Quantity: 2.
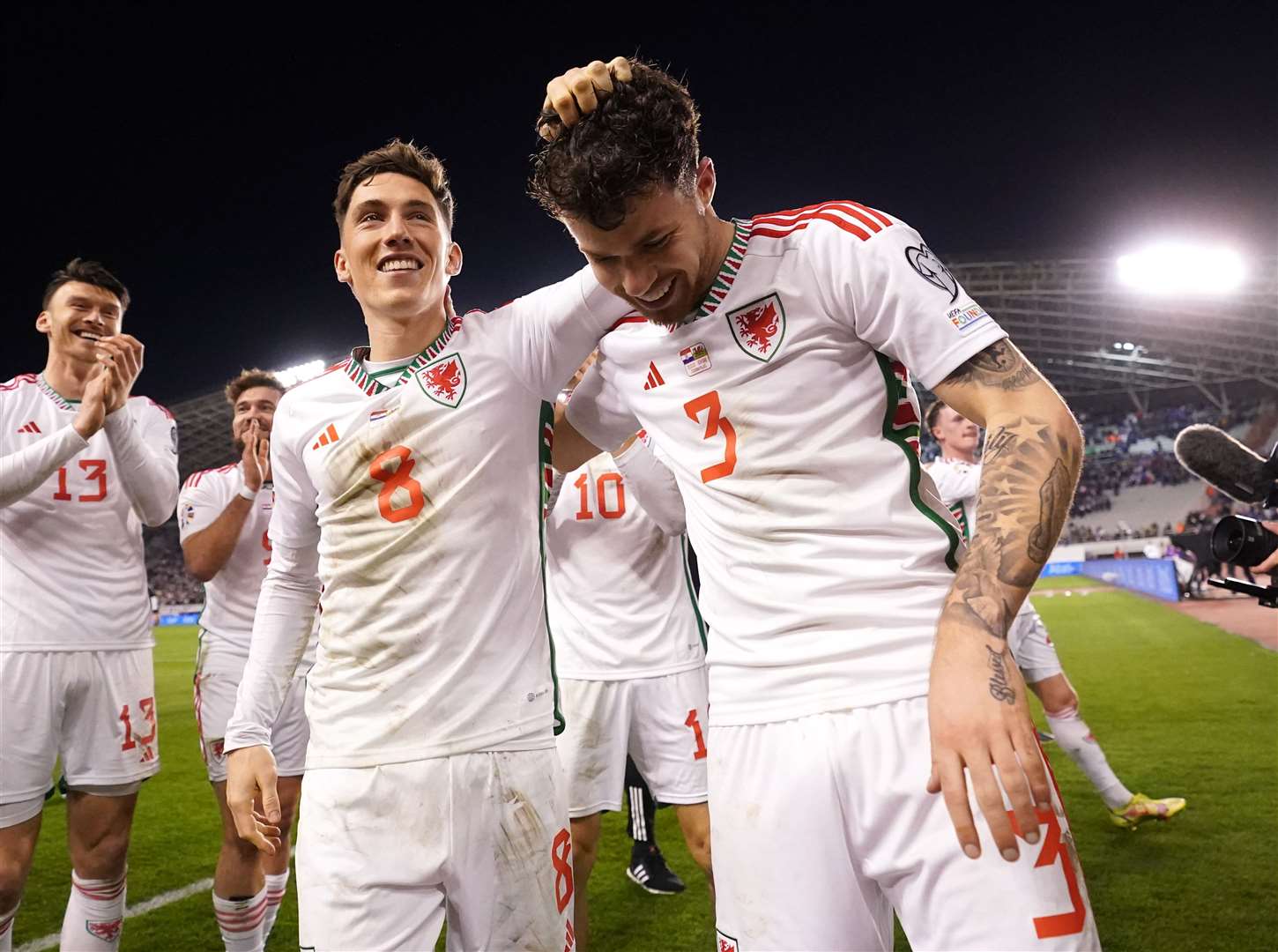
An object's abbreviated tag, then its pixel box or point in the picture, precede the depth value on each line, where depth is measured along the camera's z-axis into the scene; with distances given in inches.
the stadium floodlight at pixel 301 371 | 1034.9
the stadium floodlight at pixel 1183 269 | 1053.2
